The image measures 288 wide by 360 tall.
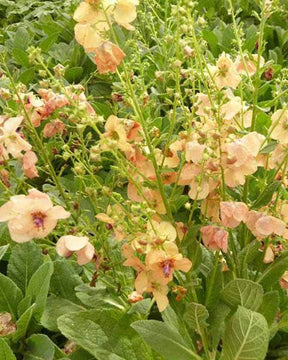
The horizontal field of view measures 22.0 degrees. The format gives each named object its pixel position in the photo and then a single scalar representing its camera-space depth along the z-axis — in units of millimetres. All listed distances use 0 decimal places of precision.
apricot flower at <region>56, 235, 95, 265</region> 400
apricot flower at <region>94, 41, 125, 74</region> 393
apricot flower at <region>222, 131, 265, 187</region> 412
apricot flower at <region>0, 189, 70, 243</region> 390
